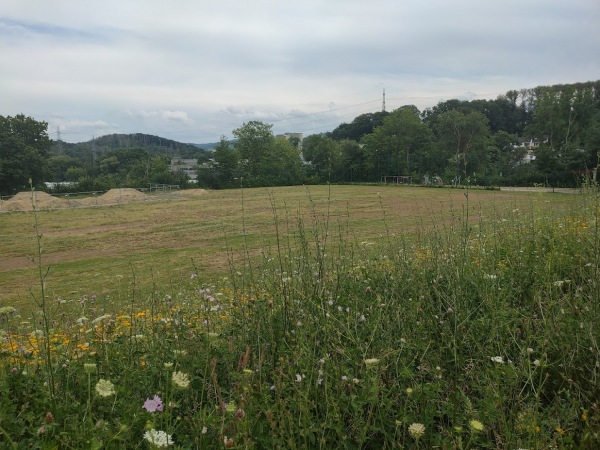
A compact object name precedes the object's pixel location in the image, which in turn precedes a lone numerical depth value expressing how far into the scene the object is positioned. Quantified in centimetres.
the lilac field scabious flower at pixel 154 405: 159
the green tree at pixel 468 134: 5916
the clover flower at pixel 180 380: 155
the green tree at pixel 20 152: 5384
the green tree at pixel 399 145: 6297
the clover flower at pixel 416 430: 146
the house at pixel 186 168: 6606
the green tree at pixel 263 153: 7156
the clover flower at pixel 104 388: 158
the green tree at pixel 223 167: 6406
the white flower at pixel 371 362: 173
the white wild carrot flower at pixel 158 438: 133
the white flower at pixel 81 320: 283
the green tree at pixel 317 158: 6192
